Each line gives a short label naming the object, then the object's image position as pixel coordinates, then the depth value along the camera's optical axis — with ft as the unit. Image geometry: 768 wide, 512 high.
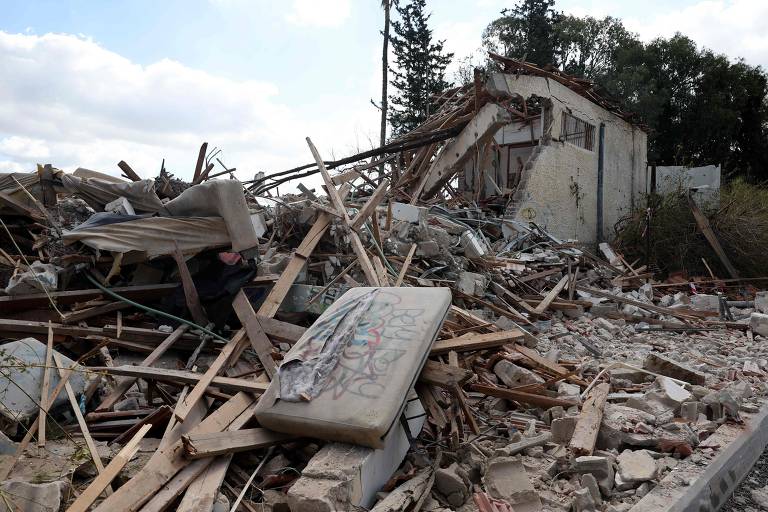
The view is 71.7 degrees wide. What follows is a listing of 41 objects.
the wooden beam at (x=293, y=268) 17.16
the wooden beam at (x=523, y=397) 13.41
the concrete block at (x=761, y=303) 30.54
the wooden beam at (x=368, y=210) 20.93
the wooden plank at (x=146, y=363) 13.12
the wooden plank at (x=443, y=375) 11.59
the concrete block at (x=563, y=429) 11.84
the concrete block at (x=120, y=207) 17.89
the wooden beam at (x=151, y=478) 8.78
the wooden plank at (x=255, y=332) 14.32
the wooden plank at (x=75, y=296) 16.19
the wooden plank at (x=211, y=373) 11.79
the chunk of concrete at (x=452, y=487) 9.88
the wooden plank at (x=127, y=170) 21.71
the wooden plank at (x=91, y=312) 15.71
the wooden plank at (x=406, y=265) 20.21
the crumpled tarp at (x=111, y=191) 18.34
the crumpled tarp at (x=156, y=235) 16.30
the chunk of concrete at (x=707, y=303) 30.86
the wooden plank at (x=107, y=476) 8.70
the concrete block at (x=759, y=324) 24.95
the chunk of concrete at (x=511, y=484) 9.59
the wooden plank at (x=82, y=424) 10.17
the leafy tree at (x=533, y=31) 89.45
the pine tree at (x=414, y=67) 89.92
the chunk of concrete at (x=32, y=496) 8.50
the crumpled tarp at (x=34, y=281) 16.20
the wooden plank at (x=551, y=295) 26.48
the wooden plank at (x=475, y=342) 13.26
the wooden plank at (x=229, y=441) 9.86
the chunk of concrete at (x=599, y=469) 10.17
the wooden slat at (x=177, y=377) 12.71
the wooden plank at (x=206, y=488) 9.11
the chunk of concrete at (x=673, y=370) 16.22
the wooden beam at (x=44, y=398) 11.11
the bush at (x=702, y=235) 41.91
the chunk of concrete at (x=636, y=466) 10.21
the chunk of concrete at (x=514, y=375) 14.48
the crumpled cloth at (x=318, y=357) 10.57
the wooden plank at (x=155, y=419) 12.03
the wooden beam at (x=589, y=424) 11.10
